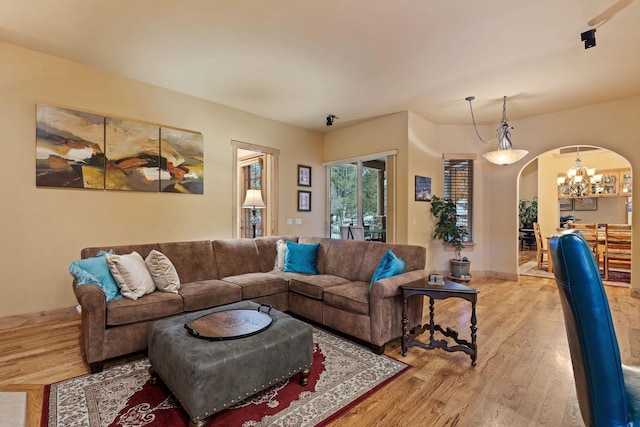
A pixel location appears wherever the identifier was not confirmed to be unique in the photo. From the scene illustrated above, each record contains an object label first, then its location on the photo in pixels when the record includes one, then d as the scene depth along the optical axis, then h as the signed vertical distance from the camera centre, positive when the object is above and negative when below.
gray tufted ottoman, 1.70 -0.91
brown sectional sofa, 2.47 -0.77
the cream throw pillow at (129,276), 2.70 -0.56
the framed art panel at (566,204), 9.16 +0.27
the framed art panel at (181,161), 4.33 +0.78
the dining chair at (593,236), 5.58 -0.44
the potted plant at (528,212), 9.49 +0.03
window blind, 6.05 +0.53
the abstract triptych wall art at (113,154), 3.49 +0.78
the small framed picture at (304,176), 6.18 +0.78
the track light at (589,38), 2.87 +1.67
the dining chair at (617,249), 5.40 -0.66
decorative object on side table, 2.65 -0.59
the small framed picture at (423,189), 5.52 +0.45
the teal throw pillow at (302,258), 3.92 -0.58
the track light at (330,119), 5.49 +1.73
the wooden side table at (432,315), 2.48 -0.89
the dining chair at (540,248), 6.82 -0.80
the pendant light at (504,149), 4.80 +1.07
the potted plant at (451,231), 5.64 -0.33
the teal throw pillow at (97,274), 2.57 -0.52
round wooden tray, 1.97 -0.78
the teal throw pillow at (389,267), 2.87 -0.52
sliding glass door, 5.97 +0.35
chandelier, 6.96 +0.80
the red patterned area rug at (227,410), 1.83 -1.24
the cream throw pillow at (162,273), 2.95 -0.57
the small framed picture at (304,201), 6.16 +0.26
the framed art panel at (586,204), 8.69 +0.26
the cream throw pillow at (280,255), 4.11 -0.56
